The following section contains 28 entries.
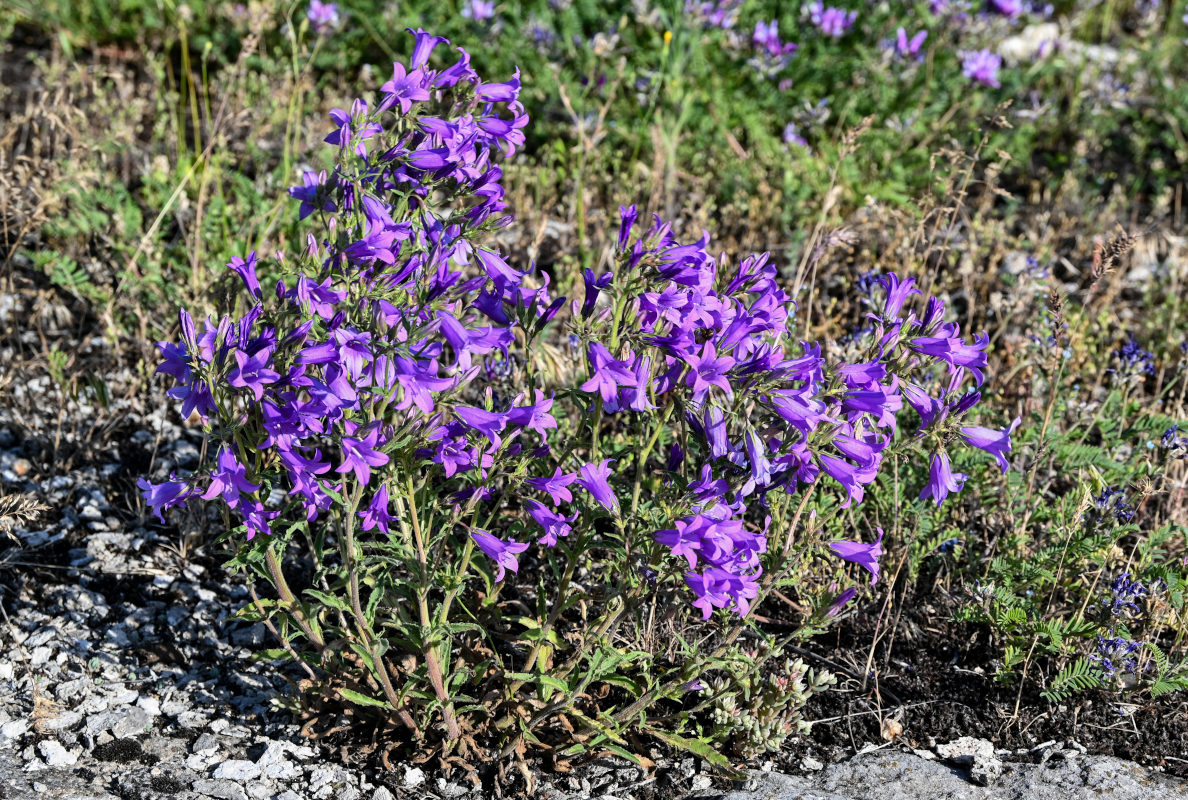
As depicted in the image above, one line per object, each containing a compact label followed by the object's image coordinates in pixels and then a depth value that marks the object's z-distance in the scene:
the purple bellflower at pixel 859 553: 2.43
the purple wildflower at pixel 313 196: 2.40
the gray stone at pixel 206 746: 2.84
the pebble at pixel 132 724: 2.87
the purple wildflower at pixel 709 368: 2.21
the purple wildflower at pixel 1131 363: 3.77
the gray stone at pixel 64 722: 2.85
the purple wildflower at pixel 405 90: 2.33
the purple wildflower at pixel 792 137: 5.36
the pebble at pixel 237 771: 2.76
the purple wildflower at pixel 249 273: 2.30
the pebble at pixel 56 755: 2.74
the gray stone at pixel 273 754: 2.82
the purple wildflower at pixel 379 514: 2.35
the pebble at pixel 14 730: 2.80
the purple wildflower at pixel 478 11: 5.54
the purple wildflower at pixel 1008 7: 6.03
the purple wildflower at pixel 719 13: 5.62
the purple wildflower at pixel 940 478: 2.38
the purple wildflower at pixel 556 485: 2.37
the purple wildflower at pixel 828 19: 5.73
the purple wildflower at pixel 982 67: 5.59
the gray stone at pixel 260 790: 2.72
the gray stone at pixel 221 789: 2.70
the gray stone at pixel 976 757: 2.86
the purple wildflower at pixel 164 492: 2.30
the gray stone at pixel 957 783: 2.79
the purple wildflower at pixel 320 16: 5.50
